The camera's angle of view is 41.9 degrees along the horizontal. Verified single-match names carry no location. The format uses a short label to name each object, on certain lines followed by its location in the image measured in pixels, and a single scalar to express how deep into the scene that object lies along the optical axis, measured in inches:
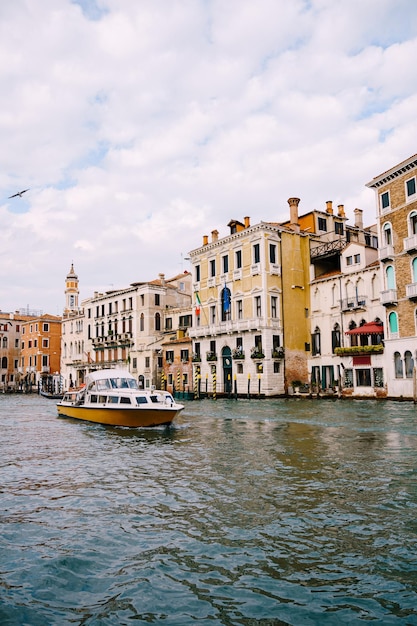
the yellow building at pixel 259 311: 1492.4
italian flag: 1744.6
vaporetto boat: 716.0
